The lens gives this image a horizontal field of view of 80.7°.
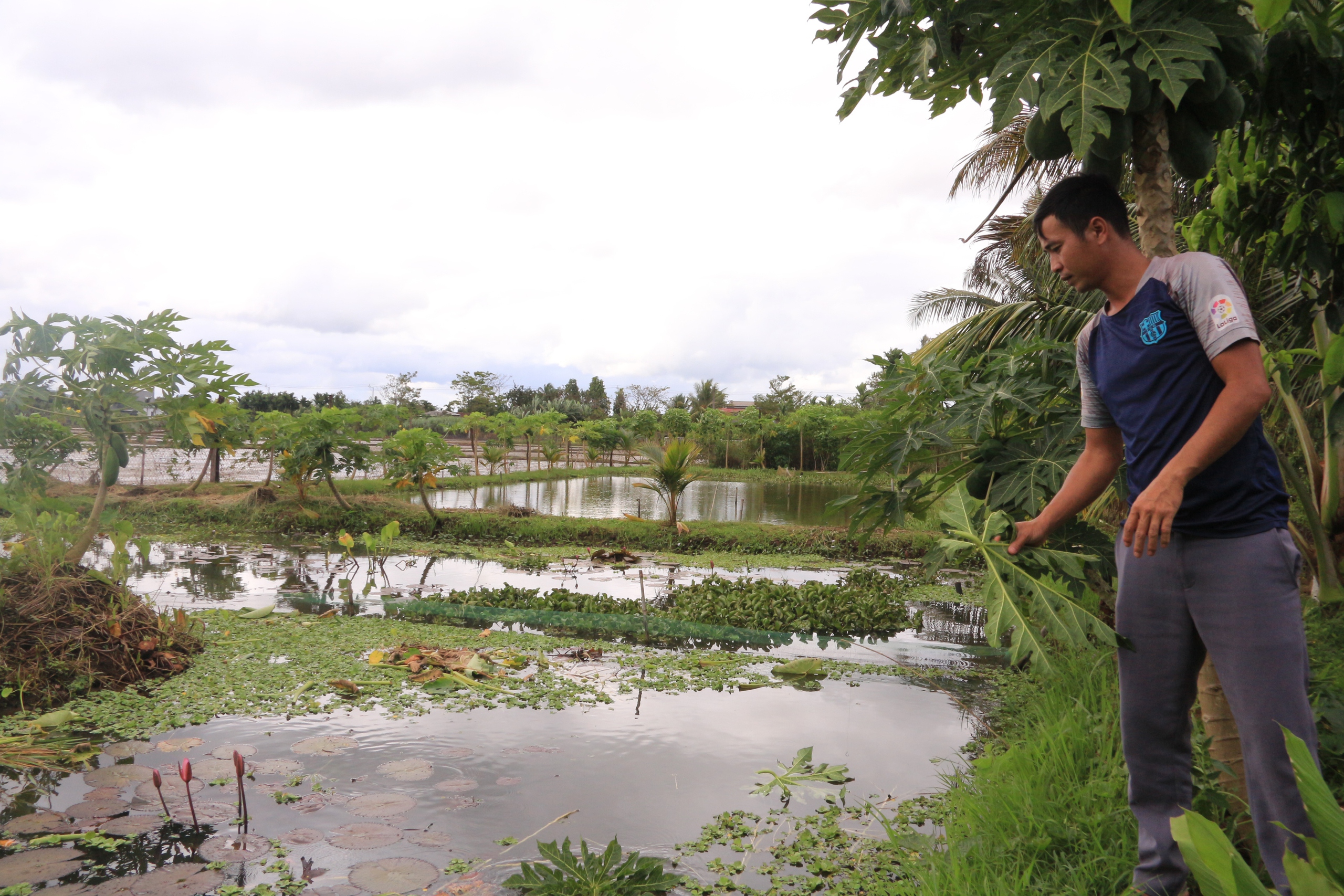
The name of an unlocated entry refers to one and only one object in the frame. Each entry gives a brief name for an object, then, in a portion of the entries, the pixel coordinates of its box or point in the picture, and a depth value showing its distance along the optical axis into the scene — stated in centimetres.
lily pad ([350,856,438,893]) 233
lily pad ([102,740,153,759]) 331
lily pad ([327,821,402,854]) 258
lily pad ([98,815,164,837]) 261
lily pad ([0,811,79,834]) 262
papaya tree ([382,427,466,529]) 1227
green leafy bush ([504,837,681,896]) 225
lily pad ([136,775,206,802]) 288
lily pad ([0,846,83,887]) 231
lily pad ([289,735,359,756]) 335
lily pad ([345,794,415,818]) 280
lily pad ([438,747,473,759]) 336
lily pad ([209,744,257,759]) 327
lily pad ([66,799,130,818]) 274
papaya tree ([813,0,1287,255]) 169
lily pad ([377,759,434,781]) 313
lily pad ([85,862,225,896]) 226
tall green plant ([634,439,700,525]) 1084
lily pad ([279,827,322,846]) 257
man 151
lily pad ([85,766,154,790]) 301
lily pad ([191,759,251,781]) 305
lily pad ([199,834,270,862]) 246
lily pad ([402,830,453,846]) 261
